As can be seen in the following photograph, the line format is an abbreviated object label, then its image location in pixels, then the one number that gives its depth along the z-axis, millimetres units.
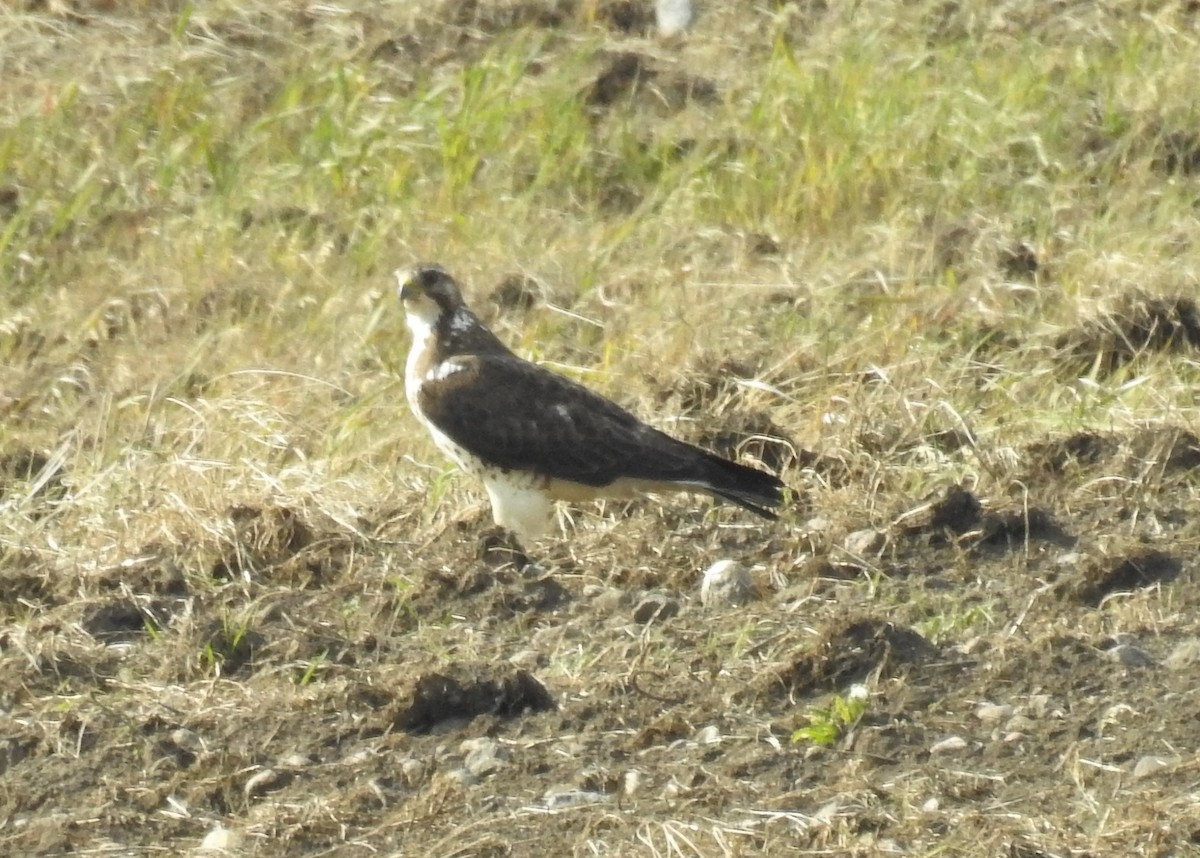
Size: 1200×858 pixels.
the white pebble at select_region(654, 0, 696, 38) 22453
